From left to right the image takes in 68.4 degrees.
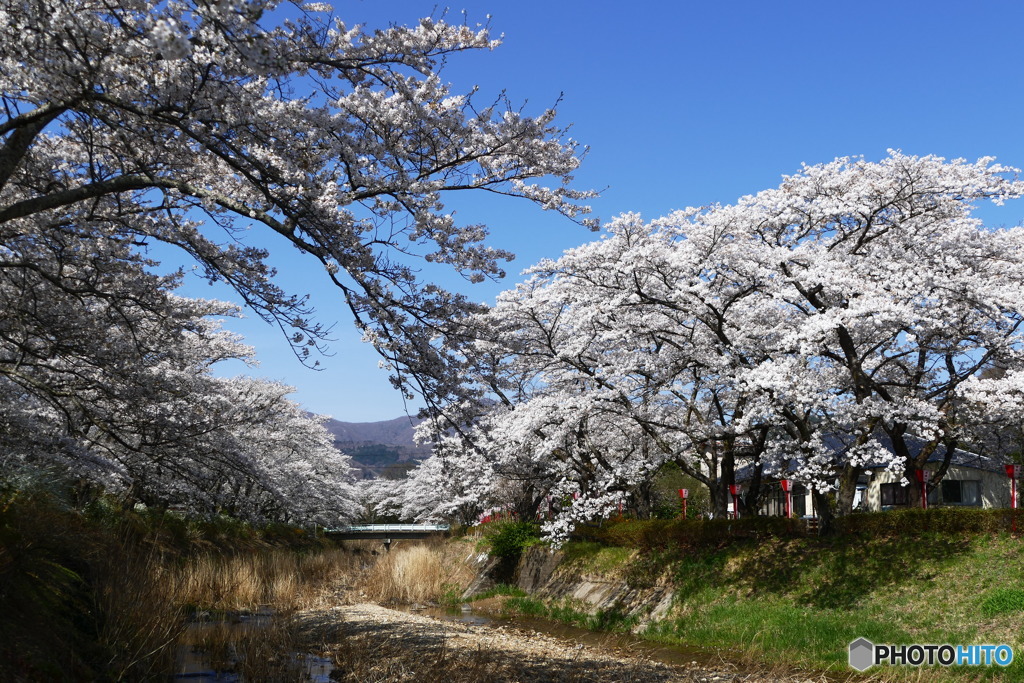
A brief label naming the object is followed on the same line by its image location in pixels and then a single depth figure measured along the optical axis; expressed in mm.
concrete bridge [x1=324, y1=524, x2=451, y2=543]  52250
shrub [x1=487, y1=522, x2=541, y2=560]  24625
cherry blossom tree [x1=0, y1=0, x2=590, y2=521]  5887
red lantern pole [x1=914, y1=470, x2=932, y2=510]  18344
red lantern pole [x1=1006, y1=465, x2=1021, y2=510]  16031
